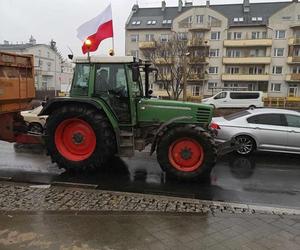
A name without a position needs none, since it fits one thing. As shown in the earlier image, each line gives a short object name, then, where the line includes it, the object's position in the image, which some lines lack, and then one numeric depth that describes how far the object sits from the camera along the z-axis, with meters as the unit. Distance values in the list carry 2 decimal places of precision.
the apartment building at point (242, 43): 50.75
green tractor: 7.09
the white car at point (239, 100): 32.34
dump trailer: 7.55
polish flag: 7.94
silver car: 9.29
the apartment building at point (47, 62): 64.66
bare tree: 38.59
